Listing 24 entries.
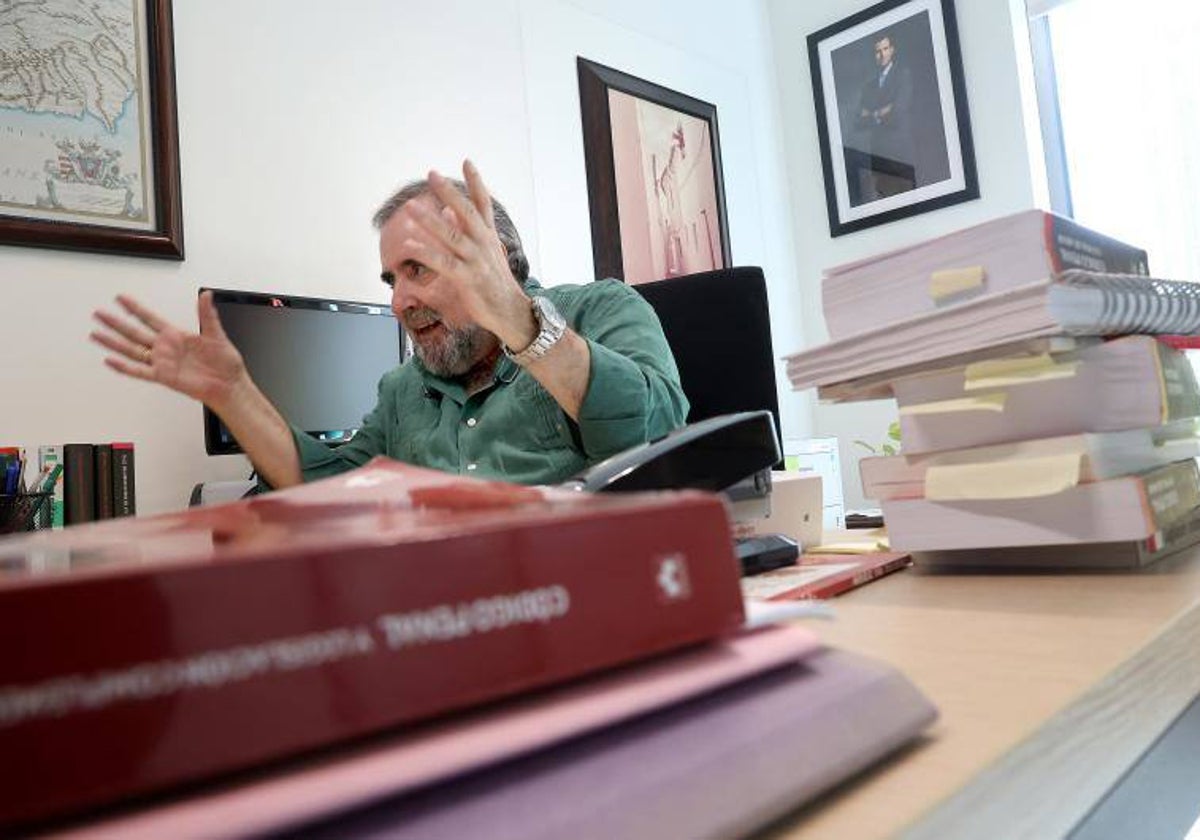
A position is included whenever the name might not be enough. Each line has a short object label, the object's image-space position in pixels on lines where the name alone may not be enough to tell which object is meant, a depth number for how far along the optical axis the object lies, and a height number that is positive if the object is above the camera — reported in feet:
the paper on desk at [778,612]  0.81 -0.15
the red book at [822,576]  1.69 -0.28
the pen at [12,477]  3.47 +0.19
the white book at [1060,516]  1.62 -0.17
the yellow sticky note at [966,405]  1.75 +0.07
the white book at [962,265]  1.71 +0.38
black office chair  4.93 +0.72
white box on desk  2.46 -0.17
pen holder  3.38 +0.04
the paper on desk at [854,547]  2.32 -0.28
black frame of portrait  9.95 +3.84
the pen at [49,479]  3.83 +0.19
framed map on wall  4.80 +2.34
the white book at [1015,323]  1.65 +0.23
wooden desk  0.74 -0.30
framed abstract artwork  8.51 +3.13
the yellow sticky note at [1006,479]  1.63 -0.09
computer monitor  4.85 +0.89
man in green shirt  2.76 +0.50
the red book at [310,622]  0.47 -0.09
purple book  0.57 -0.23
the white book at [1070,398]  1.69 +0.07
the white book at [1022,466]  1.65 -0.07
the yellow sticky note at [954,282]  1.80 +0.34
